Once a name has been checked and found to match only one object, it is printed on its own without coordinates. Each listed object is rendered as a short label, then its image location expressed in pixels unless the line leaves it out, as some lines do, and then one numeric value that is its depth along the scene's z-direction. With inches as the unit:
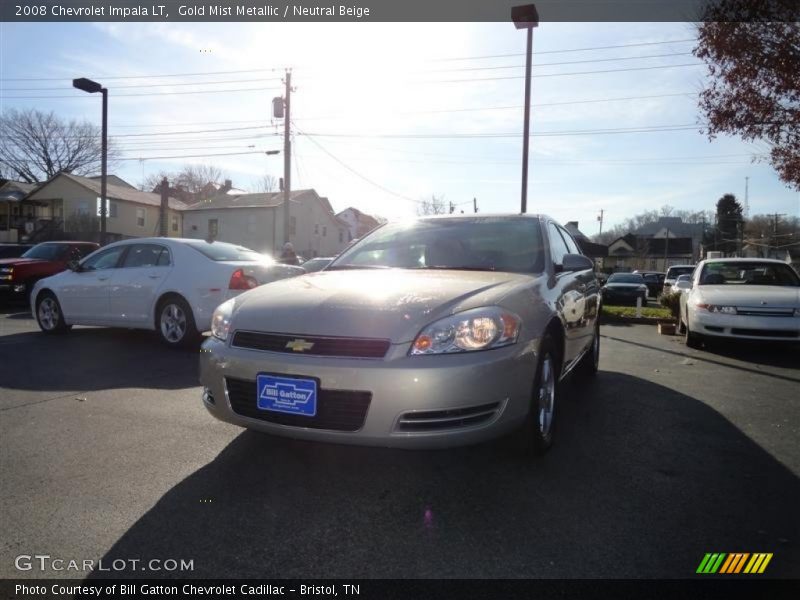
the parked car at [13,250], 611.8
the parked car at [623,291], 836.6
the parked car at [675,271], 797.7
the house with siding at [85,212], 1461.1
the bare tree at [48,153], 1926.7
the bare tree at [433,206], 2237.3
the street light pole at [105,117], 642.8
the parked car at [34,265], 464.4
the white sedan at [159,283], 259.1
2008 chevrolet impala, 97.2
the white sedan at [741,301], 266.7
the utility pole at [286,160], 837.8
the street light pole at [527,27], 431.5
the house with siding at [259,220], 1478.8
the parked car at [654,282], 1245.1
